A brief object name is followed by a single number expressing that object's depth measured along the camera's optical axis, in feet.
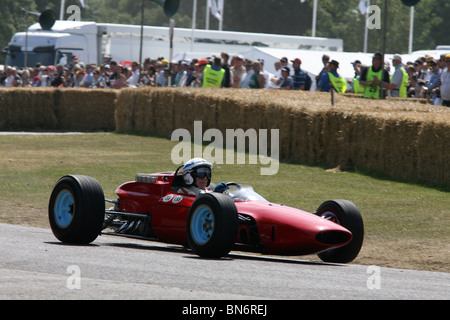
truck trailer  109.81
